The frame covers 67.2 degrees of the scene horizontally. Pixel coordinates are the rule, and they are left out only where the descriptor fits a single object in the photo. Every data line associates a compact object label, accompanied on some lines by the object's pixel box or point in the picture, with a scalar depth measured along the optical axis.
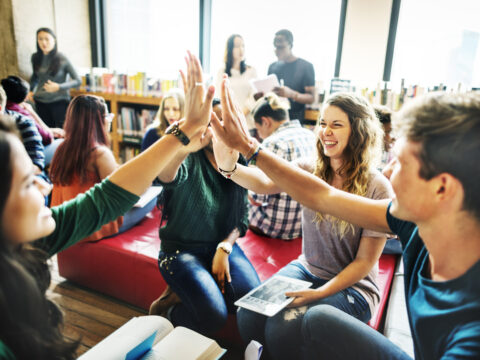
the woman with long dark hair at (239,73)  3.74
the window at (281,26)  4.23
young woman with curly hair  1.44
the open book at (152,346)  1.03
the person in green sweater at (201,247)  1.63
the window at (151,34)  5.05
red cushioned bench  2.06
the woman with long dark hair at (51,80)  4.53
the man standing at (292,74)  3.65
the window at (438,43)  3.71
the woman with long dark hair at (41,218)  0.72
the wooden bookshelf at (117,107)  4.88
